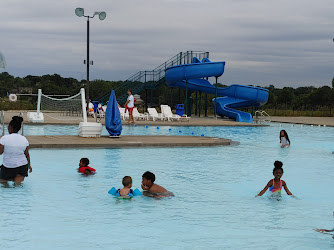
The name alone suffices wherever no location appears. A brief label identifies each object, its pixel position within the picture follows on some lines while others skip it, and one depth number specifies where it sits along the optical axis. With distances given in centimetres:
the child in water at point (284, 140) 1894
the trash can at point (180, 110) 3498
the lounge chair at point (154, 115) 3266
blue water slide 3638
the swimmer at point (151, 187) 944
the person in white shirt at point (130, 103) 2769
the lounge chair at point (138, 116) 3253
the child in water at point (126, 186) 945
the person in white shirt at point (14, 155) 970
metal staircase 4000
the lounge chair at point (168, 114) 3236
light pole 2589
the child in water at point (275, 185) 980
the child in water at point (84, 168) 1203
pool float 949
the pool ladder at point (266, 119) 3714
